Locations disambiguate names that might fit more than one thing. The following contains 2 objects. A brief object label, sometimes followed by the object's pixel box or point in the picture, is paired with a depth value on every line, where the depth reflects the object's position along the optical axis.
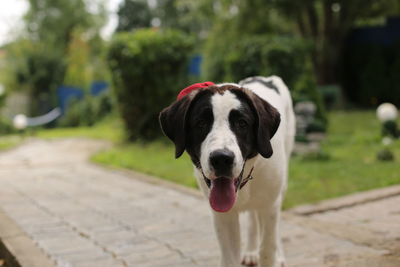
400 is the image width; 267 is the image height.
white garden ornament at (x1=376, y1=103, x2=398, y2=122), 8.86
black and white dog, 2.44
